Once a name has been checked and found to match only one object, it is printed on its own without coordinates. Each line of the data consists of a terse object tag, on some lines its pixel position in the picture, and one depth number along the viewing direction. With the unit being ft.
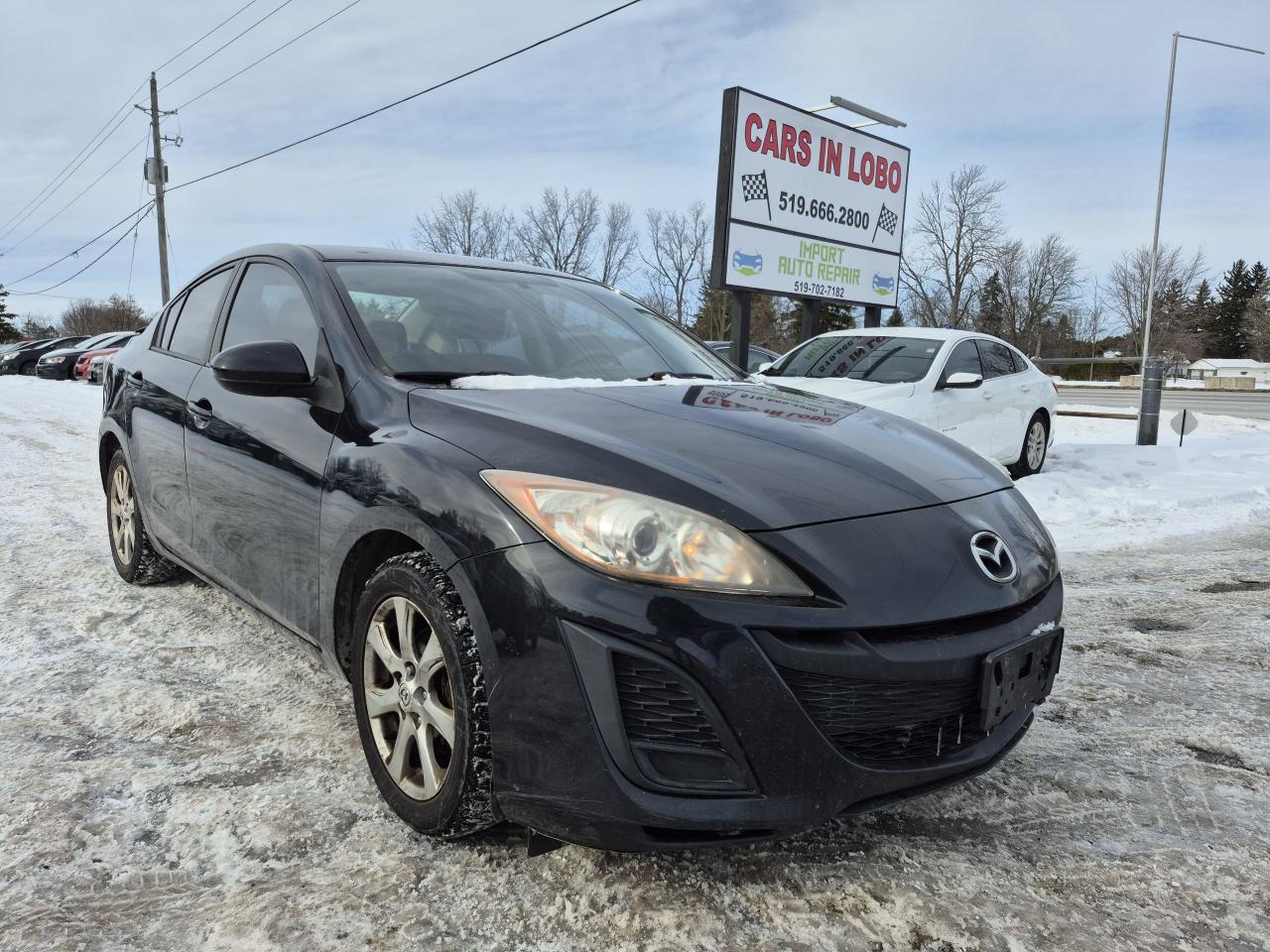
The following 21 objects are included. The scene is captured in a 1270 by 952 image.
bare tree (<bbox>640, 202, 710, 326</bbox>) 204.44
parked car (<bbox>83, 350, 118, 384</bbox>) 68.85
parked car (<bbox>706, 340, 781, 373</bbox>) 50.06
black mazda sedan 5.65
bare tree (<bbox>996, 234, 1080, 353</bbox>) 237.25
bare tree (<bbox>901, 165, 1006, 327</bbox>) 211.82
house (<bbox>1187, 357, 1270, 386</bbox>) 239.30
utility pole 99.91
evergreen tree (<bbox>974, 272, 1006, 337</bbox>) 237.41
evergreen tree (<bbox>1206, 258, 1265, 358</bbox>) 284.20
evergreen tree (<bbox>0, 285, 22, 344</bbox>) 245.86
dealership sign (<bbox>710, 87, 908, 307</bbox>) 35.91
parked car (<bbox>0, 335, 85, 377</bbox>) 98.05
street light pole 65.65
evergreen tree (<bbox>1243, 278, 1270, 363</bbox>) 239.09
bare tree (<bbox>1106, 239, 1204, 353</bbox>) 233.96
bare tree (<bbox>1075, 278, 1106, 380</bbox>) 257.75
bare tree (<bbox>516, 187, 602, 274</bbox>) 184.65
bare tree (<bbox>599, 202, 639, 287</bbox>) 191.83
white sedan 24.98
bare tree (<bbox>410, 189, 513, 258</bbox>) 179.32
